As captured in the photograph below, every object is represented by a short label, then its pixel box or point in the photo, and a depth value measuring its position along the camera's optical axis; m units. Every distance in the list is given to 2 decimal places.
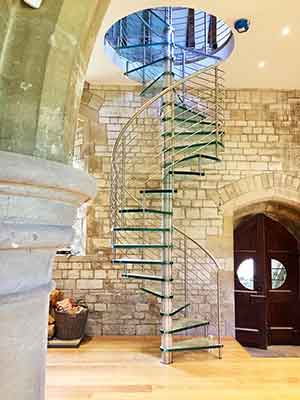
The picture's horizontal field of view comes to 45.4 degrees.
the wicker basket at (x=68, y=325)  4.63
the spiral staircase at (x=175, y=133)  4.54
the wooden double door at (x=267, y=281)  6.34
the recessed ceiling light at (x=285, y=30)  4.09
